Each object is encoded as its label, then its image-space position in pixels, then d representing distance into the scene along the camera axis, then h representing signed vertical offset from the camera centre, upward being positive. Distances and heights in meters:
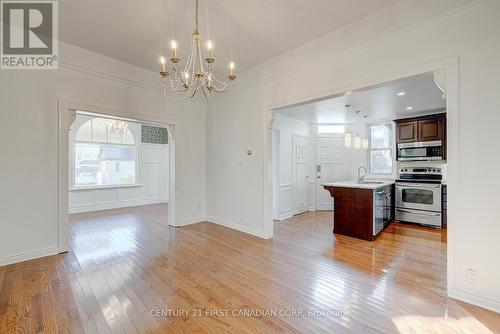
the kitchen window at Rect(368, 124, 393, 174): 6.45 +0.51
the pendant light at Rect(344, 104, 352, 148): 4.62 +0.57
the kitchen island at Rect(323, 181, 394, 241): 3.91 -0.79
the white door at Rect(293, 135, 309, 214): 6.23 -0.16
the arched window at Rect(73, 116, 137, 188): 6.54 +0.40
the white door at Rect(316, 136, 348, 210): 7.00 +0.23
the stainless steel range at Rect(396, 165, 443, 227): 5.03 -0.69
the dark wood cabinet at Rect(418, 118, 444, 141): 5.19 +0.89
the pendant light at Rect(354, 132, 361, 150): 4.86 +0.56
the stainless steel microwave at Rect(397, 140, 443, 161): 5.24 +0.39
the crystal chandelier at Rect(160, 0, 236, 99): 2.37 +1.79
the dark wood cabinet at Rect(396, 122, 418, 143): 5.52 +0.88
